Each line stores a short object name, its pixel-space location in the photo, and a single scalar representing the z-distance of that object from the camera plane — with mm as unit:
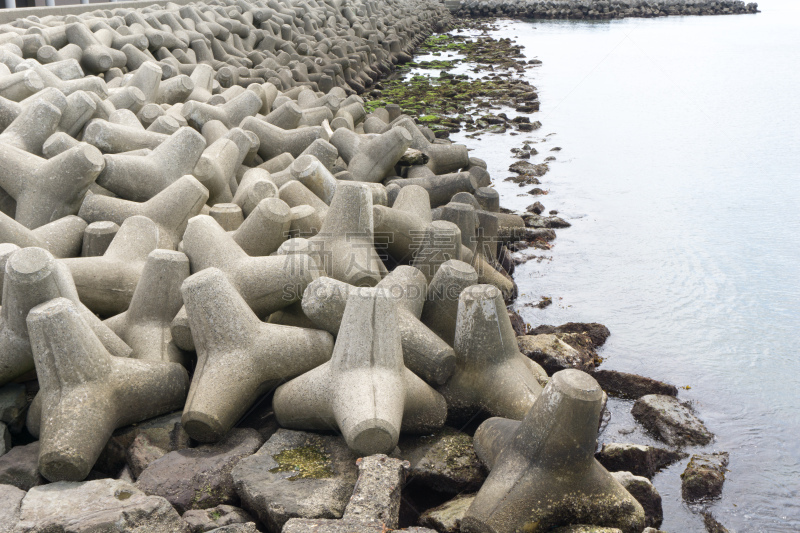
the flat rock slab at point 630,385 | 3346
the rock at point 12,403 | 2490
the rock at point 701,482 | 2678
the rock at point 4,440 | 2396
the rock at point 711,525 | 2525
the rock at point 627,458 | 2713
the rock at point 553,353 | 3361
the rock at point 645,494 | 2430
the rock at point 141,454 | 2344
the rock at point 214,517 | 2051
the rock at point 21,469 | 2248
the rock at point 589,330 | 3902
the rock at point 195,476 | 2188
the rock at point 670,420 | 3002
